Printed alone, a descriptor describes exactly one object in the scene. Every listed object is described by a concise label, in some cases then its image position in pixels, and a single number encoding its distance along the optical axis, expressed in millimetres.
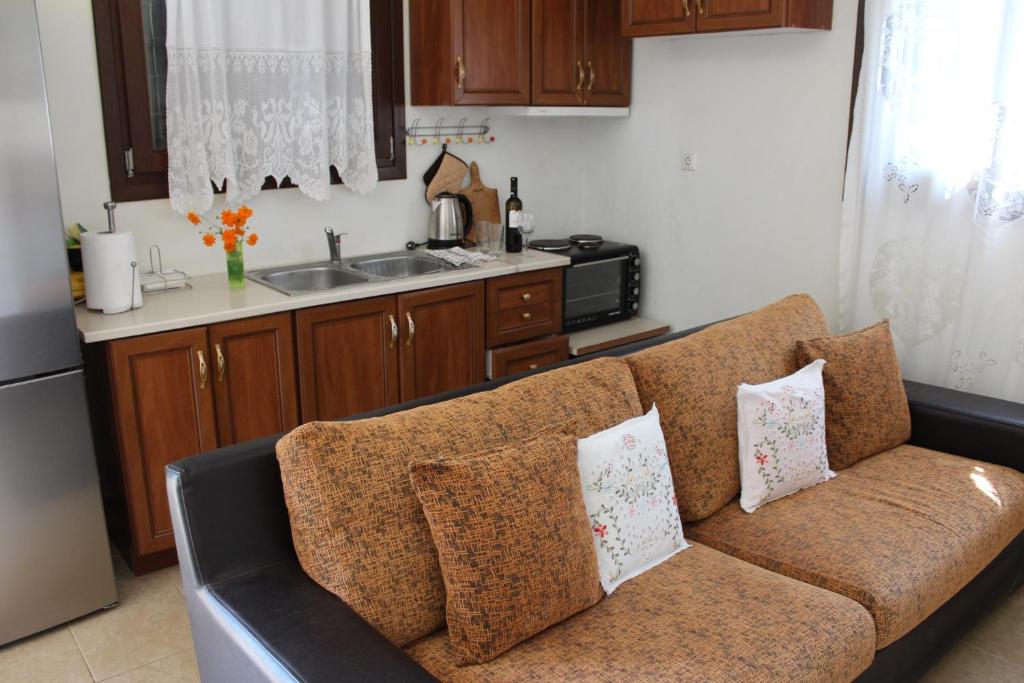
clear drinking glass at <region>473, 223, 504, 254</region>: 3982
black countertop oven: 4086
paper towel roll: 2854
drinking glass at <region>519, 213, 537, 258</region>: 4070
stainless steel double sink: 3521
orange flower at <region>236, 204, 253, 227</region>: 3279
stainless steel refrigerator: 2389
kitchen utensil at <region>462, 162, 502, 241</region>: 4160
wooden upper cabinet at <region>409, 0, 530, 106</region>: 3643
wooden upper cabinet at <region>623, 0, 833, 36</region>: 3264
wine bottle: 4000
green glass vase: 3271
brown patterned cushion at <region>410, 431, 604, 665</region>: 1736
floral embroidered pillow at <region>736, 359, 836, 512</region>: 2510
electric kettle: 3967
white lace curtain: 3188
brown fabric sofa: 1758
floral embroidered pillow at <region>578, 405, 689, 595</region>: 2027
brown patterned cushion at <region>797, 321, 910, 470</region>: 2807
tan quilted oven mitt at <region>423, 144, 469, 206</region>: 4031
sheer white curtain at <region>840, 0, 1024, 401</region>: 3002
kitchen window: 3078
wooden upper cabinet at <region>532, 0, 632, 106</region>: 3875
